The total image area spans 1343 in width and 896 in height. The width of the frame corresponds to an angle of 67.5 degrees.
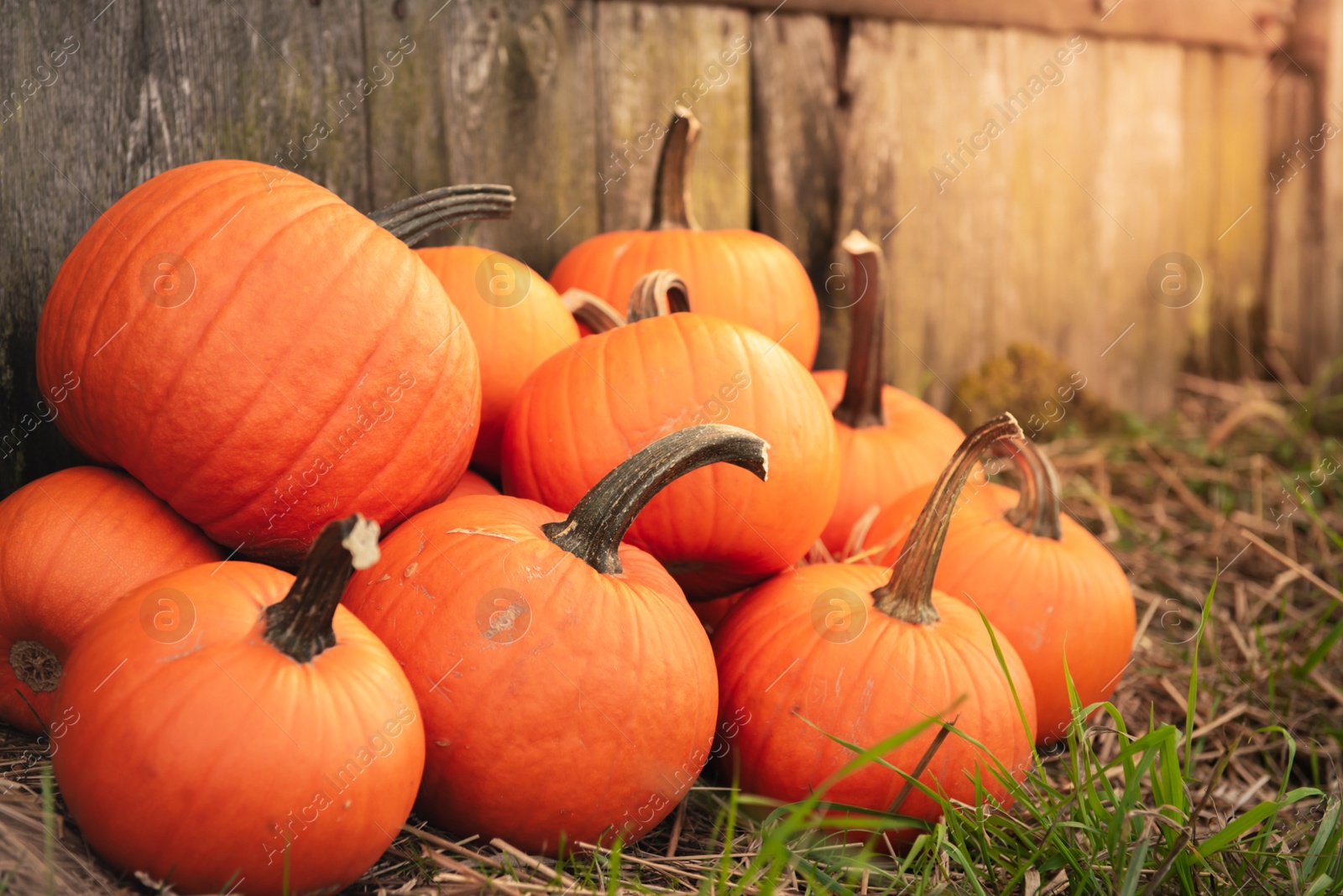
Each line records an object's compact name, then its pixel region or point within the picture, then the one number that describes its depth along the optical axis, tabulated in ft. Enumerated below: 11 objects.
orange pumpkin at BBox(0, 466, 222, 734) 4.52
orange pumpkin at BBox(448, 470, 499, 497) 5.99
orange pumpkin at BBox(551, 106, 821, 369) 7.40
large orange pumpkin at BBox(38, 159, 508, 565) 4.69
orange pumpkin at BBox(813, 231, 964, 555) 7.43
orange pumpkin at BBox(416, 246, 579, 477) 6.27
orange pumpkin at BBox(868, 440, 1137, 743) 6.23
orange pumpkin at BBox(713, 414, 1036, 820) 4.99
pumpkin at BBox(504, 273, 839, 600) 5.42
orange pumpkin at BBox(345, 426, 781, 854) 4.35
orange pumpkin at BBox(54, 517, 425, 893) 3.58
